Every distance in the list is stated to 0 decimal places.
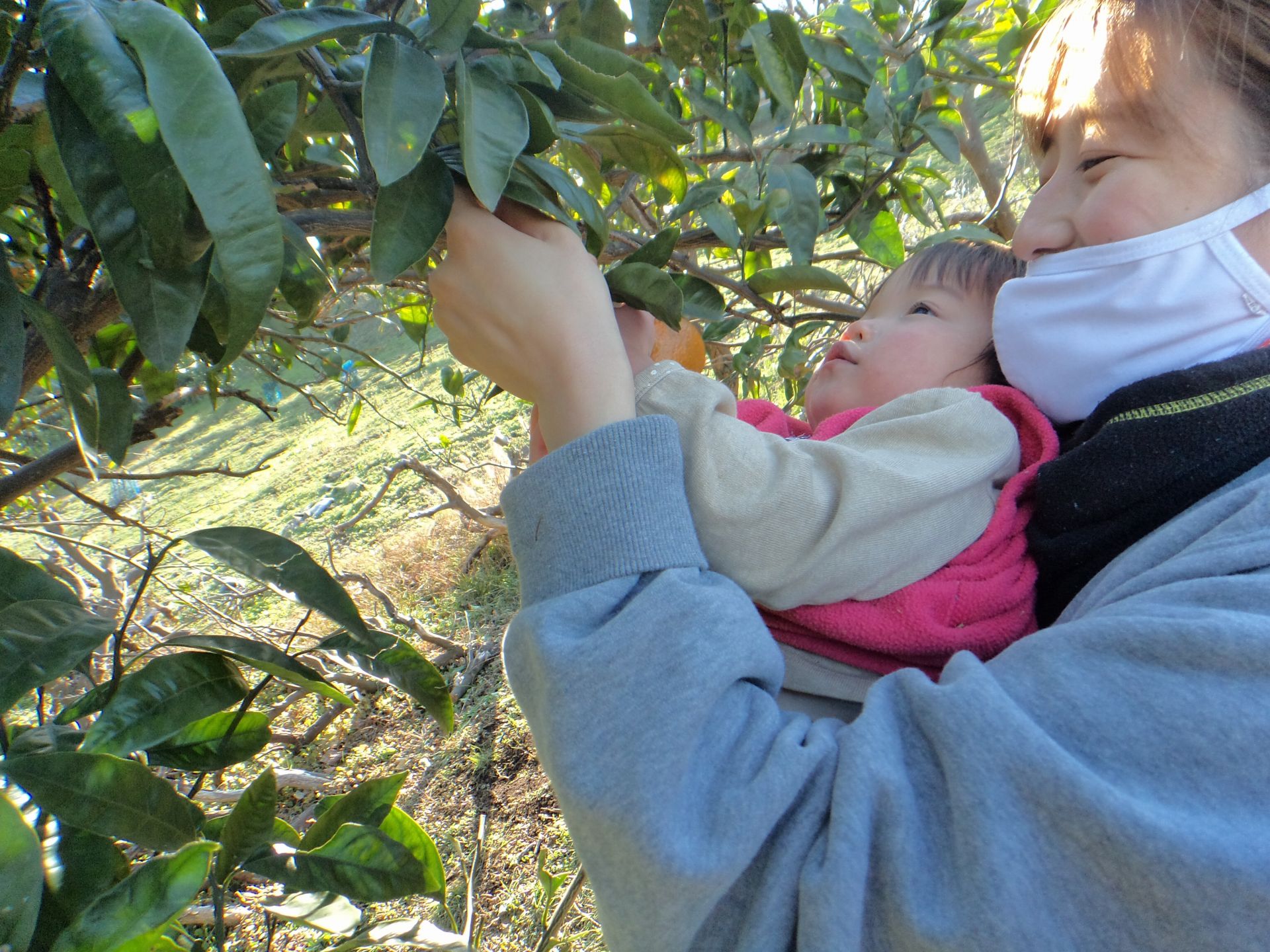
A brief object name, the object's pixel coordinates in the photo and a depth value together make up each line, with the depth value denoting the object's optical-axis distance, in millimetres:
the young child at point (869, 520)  624
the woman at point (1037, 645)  401
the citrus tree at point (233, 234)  386
